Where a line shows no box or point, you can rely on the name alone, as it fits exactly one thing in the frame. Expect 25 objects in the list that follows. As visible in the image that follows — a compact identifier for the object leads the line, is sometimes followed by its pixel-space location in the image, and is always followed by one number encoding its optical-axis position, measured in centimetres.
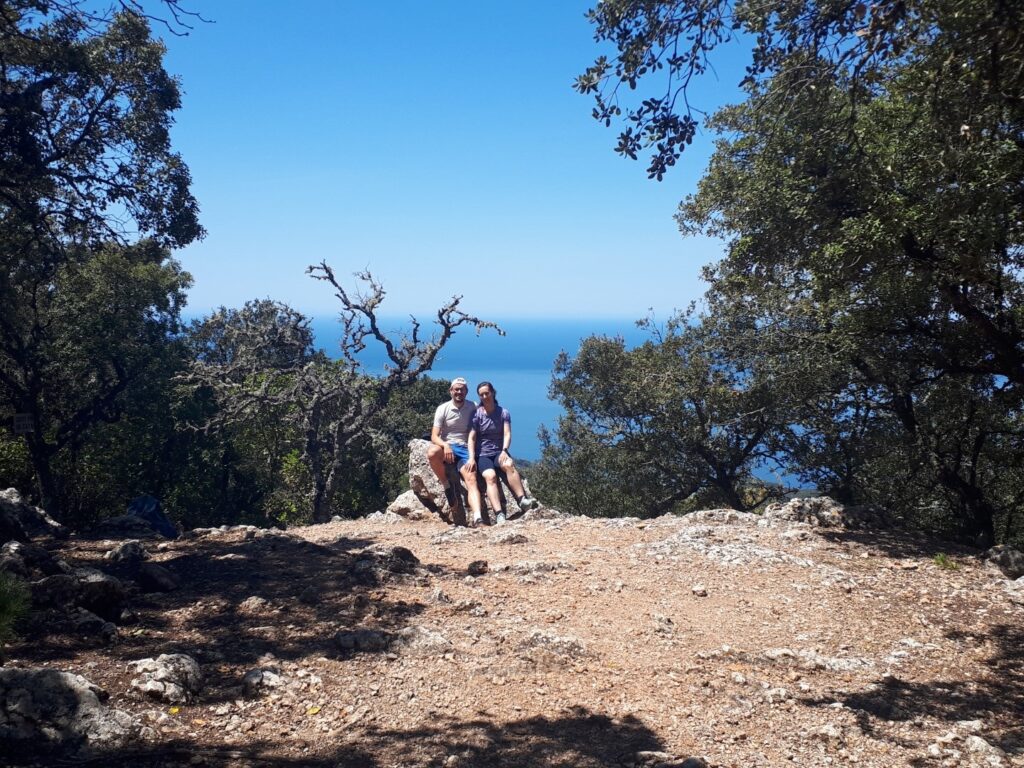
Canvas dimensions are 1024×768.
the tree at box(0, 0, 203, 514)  931
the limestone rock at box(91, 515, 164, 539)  902
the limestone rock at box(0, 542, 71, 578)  567
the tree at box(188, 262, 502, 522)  1627
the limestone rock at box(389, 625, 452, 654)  498
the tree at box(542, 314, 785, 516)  1515
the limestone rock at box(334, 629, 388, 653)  492
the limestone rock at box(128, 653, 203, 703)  397
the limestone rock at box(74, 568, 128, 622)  510
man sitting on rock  1017
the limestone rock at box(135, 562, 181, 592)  588
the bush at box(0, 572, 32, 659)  387
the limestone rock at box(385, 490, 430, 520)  1175
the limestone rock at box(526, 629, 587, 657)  512
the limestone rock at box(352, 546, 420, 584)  639
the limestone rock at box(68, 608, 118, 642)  472
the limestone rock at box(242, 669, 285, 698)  418
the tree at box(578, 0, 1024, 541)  538
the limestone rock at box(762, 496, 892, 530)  853
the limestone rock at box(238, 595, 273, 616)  549
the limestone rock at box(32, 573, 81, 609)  504
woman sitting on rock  1000
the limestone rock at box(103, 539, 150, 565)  656
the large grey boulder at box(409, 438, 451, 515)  1183
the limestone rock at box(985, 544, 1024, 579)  701
